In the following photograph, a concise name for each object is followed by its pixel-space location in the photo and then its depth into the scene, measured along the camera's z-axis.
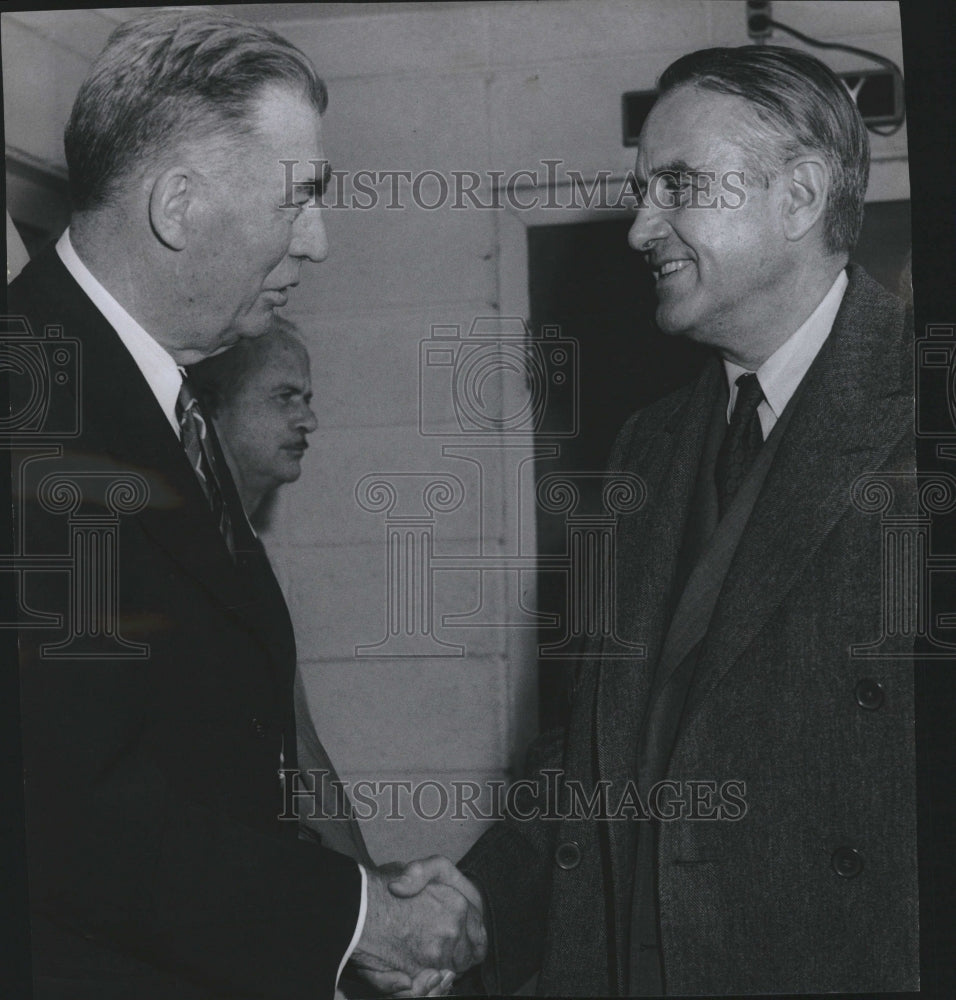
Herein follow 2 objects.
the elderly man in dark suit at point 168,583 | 1.32
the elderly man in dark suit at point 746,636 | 1.33
